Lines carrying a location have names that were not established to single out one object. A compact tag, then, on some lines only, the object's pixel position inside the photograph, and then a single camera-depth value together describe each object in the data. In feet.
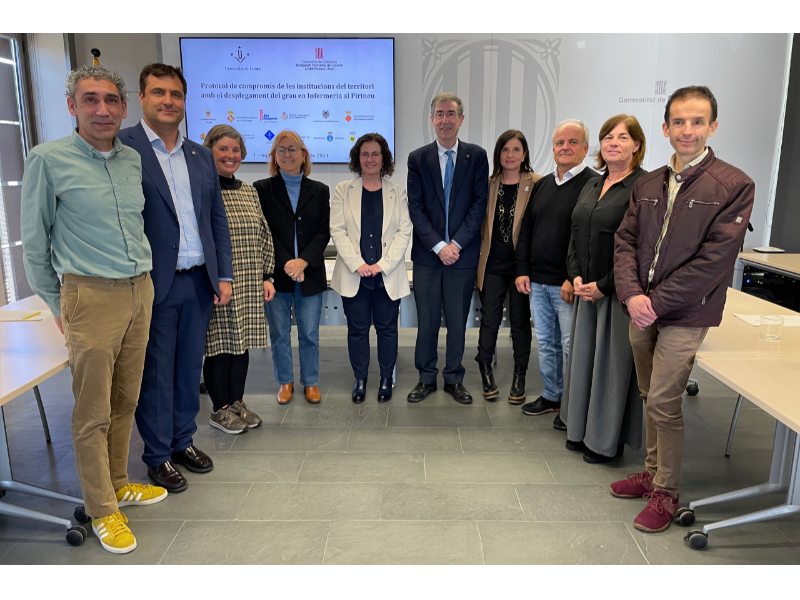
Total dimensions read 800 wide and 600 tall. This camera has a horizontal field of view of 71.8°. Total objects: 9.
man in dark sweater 10.12
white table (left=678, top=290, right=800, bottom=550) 6.13
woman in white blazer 11.43
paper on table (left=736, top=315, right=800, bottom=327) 8.98
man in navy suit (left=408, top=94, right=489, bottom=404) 11.30
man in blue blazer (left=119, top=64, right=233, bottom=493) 7.88
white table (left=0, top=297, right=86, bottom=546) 6.60
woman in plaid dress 9.89
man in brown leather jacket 6.83
